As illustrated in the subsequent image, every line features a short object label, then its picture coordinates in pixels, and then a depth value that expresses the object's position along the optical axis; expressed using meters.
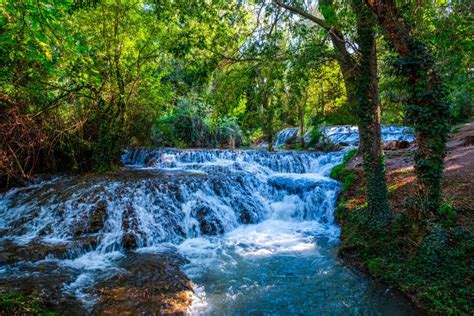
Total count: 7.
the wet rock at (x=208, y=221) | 8.86
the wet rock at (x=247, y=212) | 9.84
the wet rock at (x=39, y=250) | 6.24
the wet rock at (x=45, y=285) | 4.51
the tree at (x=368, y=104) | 6.44
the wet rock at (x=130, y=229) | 7.47
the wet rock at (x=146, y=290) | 4.53
